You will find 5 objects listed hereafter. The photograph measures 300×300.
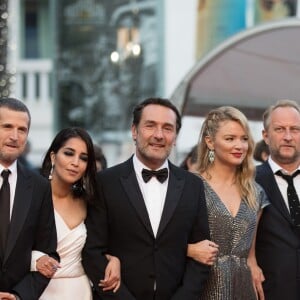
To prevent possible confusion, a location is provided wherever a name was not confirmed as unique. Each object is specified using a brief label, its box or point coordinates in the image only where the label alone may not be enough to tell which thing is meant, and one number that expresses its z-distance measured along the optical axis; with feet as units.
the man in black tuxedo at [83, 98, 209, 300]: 18.43
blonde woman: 19.52
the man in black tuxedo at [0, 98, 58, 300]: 17.35
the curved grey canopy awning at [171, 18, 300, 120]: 33.39
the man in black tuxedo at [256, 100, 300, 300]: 20.61
